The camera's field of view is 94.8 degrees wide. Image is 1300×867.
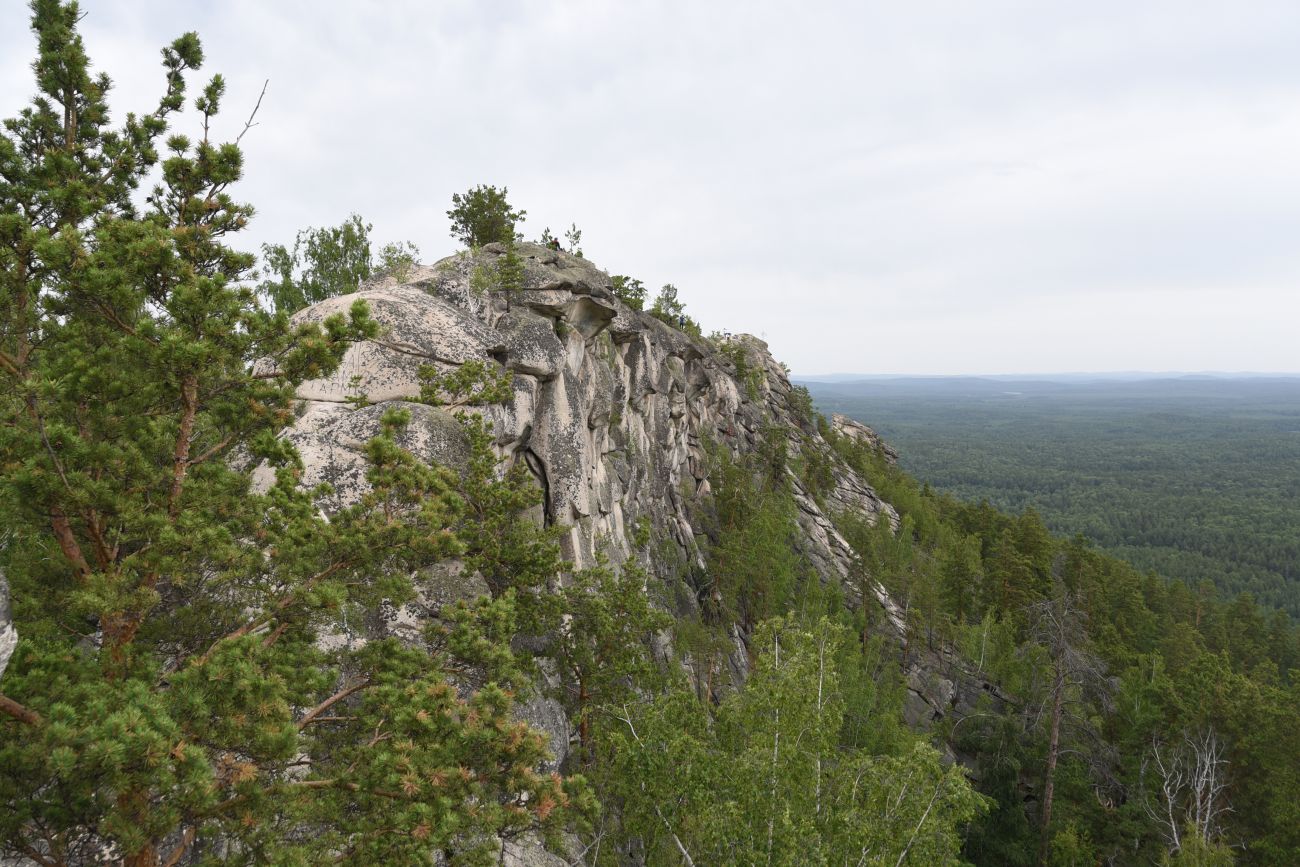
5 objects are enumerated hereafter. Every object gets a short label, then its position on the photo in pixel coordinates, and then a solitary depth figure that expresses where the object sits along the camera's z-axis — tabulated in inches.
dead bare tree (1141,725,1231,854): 784.3
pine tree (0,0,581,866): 192.4
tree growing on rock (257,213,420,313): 976.9
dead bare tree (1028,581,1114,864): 784.3
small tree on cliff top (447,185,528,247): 1082.1
